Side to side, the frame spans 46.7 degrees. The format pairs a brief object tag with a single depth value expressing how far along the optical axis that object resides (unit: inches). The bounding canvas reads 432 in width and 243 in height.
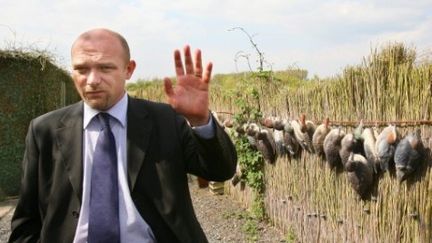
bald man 84.9
